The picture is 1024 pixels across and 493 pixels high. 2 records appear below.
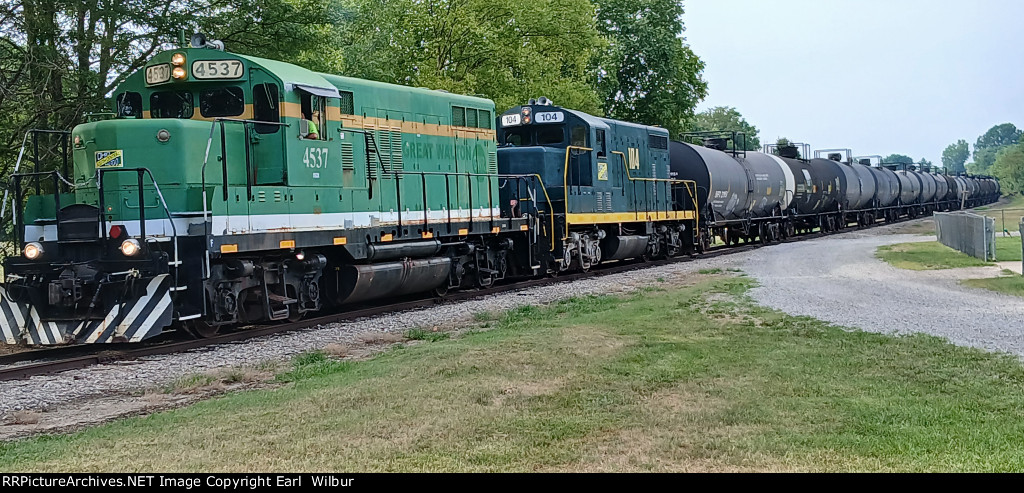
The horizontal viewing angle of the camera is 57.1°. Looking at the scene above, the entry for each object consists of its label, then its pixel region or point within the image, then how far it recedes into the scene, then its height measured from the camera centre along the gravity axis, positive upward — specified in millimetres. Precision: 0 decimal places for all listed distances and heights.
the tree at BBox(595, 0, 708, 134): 47781 +7128
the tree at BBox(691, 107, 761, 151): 113625 +10010
